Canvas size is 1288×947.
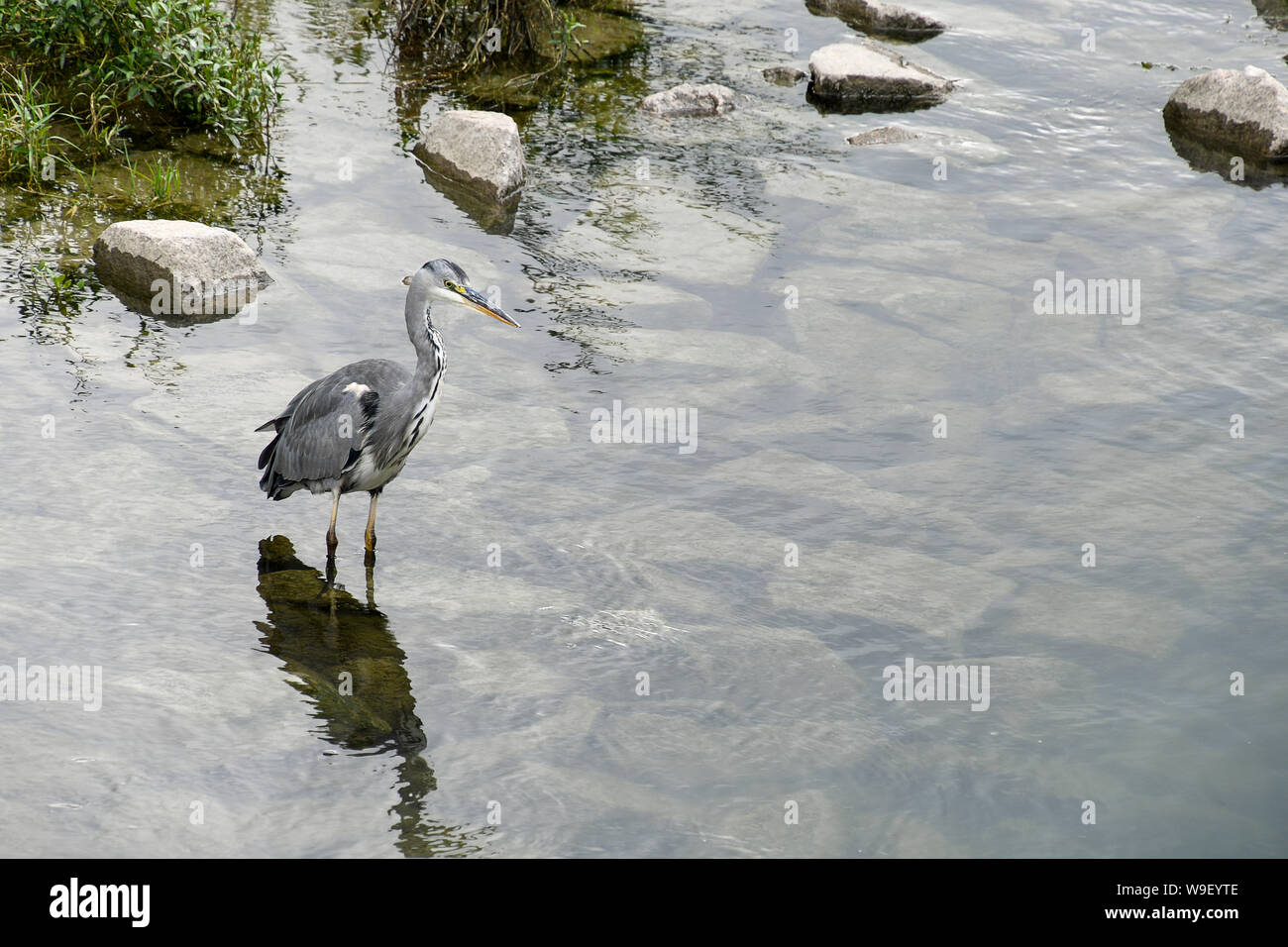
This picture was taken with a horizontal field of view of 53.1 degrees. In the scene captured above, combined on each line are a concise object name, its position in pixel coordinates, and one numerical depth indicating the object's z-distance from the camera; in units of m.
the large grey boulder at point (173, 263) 8.77
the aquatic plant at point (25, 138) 9.77
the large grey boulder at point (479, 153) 10.55
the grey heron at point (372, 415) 6.52
